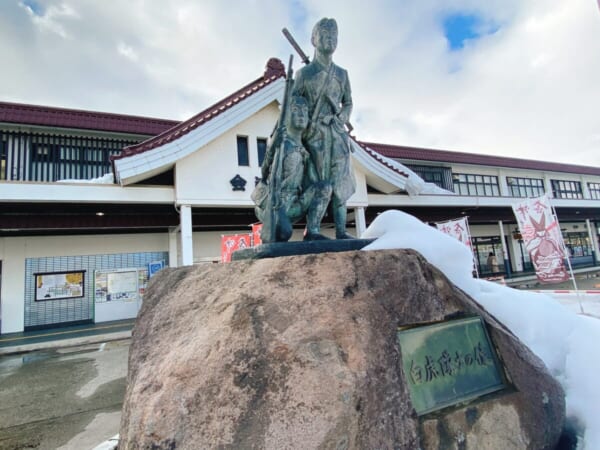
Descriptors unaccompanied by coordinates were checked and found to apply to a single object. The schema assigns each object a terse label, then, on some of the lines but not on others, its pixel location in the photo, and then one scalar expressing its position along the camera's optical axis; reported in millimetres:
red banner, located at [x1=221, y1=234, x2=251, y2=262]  8671
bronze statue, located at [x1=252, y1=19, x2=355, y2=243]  2707
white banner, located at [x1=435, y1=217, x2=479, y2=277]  9922
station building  7578
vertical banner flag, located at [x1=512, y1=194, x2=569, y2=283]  8141
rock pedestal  1480
